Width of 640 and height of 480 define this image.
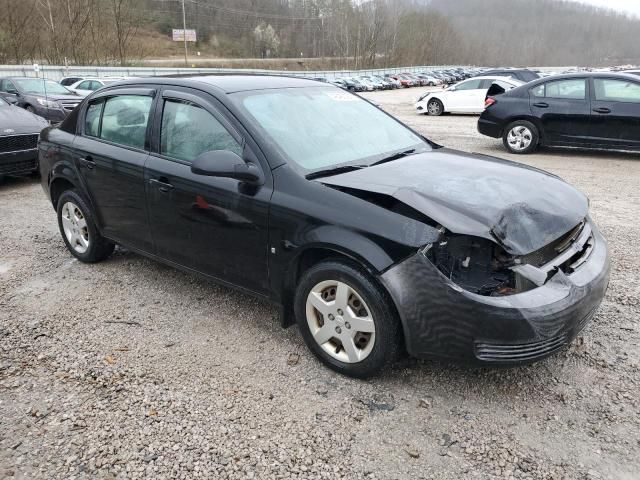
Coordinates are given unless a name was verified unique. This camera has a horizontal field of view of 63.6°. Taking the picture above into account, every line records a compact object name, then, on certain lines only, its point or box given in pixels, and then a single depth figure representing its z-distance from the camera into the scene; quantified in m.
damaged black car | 2.61
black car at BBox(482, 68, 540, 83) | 22.92
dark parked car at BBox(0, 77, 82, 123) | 14.33
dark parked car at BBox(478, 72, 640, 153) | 8.97
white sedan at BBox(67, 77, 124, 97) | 19.72
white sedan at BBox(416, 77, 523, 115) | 19.02
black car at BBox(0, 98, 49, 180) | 7.57
